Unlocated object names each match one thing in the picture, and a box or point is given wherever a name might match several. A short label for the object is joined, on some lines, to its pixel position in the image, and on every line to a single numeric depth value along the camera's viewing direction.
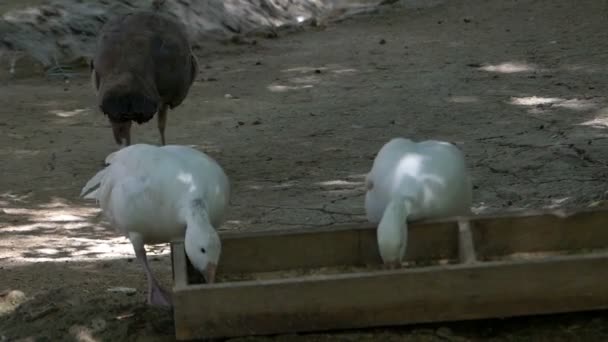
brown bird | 13.89
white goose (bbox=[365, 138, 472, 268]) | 8.37
